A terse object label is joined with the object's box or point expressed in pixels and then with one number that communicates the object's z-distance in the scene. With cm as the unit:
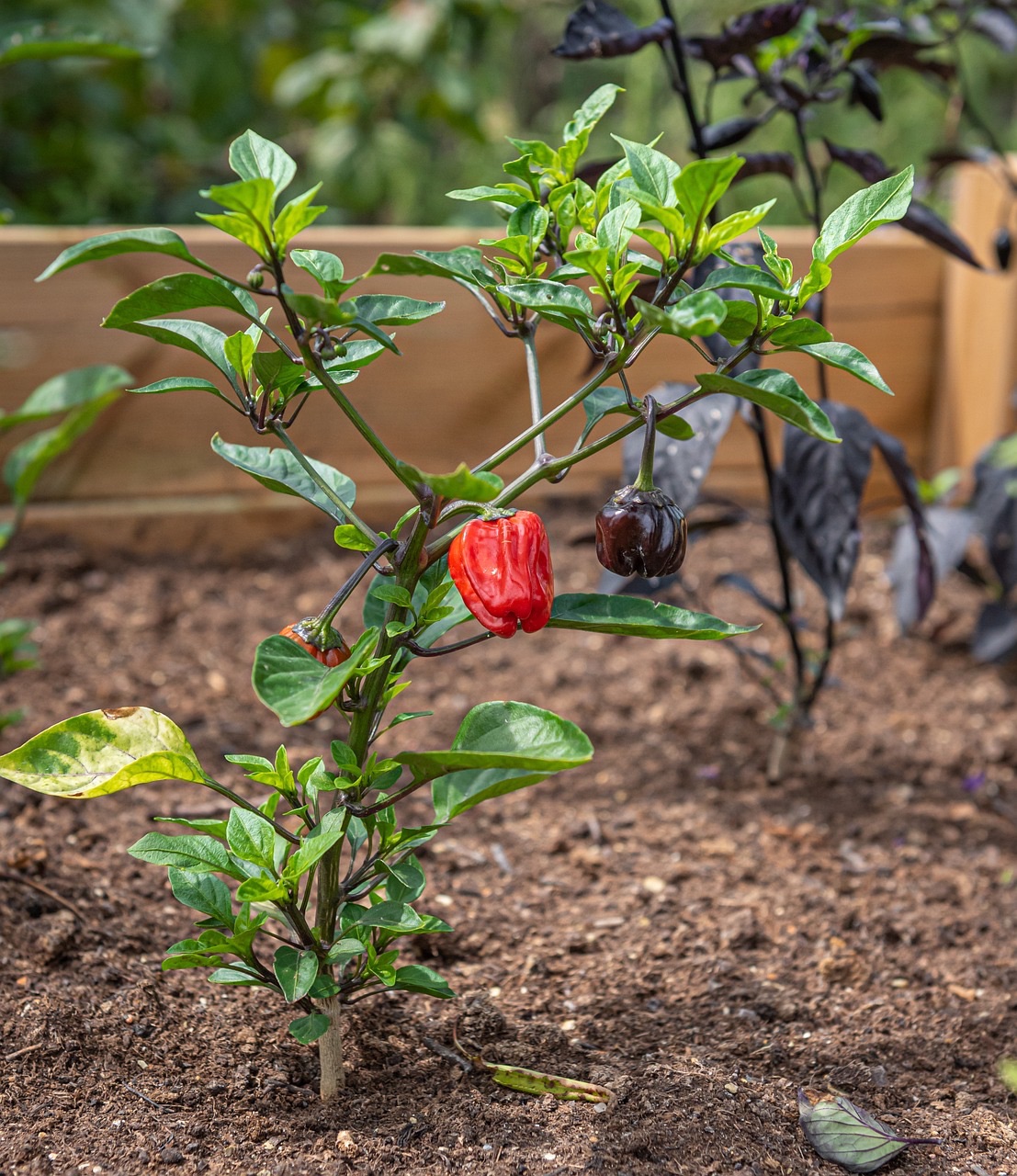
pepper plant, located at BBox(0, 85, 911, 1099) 76
